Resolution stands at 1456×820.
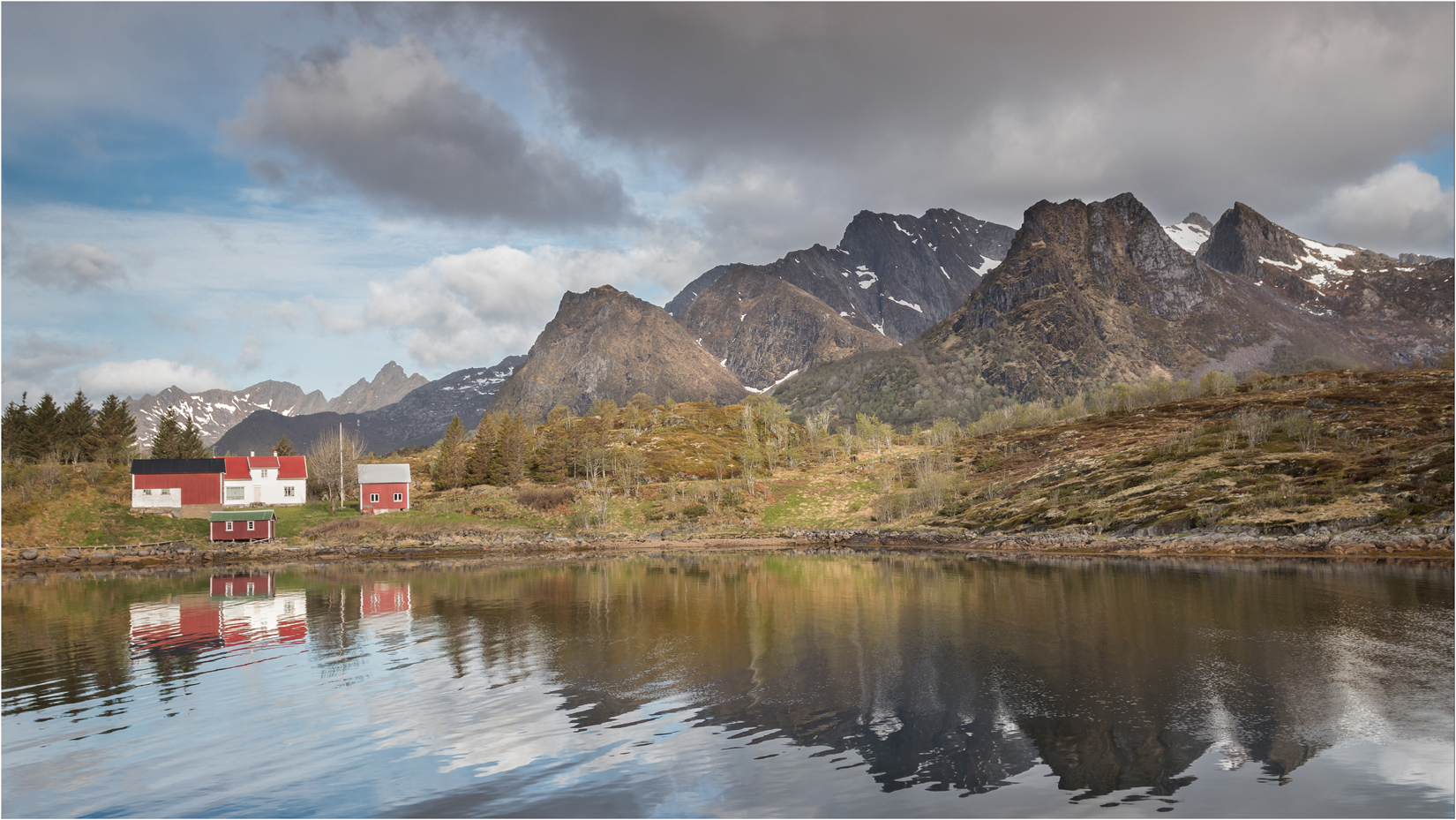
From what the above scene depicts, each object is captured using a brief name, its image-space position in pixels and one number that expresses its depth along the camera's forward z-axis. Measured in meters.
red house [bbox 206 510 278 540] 89.44
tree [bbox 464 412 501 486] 129.50
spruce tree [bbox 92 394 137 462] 117.56
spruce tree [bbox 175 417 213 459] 124.00
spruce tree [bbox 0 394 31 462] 111.44
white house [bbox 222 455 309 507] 102.25
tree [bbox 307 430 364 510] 113.88
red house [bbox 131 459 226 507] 96.81
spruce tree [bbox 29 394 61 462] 111.81
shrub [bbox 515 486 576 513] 112.12
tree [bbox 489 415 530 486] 127.75
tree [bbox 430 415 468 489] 126.94
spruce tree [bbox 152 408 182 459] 124.56
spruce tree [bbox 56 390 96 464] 114.38
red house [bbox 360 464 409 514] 106.50
